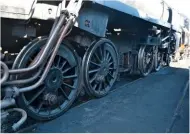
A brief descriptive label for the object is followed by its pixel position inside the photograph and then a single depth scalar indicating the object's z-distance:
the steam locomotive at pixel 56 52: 2.04
